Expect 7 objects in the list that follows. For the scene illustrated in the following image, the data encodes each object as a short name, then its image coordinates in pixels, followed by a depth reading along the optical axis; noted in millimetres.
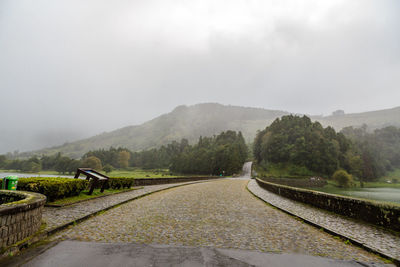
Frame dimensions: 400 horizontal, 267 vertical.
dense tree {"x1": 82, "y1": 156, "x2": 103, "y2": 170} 113156
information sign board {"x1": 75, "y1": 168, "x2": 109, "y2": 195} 13032
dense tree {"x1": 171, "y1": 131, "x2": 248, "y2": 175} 93375
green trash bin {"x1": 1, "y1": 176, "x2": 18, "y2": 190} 8625
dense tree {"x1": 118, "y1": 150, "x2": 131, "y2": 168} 163375
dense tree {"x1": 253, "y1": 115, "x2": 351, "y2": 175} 94375
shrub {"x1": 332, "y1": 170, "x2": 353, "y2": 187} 78750
